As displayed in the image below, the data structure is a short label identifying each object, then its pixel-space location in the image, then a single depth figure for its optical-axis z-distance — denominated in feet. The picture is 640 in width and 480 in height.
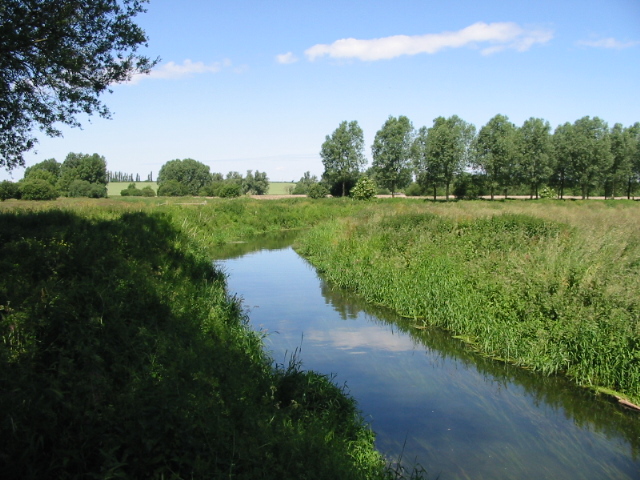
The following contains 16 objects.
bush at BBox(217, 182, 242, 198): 210.79
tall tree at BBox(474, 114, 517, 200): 193.98
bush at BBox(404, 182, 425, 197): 255.00
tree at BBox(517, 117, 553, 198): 193.36
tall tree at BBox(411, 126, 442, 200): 207.21
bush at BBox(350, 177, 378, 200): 179.93
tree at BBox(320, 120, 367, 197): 256.73
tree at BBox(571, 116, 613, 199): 177.88
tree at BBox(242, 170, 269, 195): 347.97
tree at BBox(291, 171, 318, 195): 322.14
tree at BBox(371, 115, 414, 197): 244.01
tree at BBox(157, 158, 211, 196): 357.00
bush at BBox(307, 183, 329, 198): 205.08
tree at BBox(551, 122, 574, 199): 188.44
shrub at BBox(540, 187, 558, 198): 192.49
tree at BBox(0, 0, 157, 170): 30.99
